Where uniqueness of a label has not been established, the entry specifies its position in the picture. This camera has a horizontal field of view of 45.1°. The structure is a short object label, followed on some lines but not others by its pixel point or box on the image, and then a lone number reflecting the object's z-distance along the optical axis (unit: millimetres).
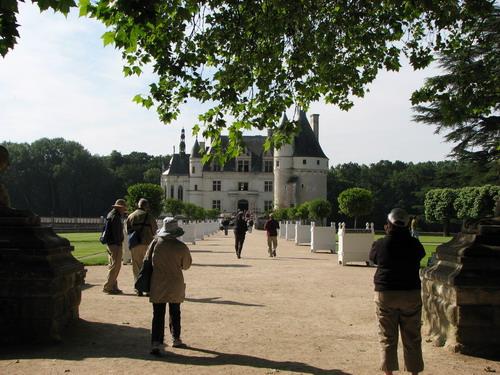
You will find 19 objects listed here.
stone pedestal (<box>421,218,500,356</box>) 6109
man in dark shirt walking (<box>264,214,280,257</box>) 20891
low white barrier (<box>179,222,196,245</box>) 27766
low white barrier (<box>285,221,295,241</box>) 36344
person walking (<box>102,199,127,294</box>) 10297
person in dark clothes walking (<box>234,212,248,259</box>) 19703
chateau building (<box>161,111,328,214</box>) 92000
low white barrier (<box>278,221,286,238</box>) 42069
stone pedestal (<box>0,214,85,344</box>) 6246
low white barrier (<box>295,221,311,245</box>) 30609
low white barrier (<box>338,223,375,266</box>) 17281
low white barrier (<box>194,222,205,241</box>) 33819
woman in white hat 6191
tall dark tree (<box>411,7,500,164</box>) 9477
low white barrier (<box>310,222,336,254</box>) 24031
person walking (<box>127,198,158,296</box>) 10547
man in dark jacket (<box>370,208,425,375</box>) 5078
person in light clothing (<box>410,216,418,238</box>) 22762
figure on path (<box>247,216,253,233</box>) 58509
